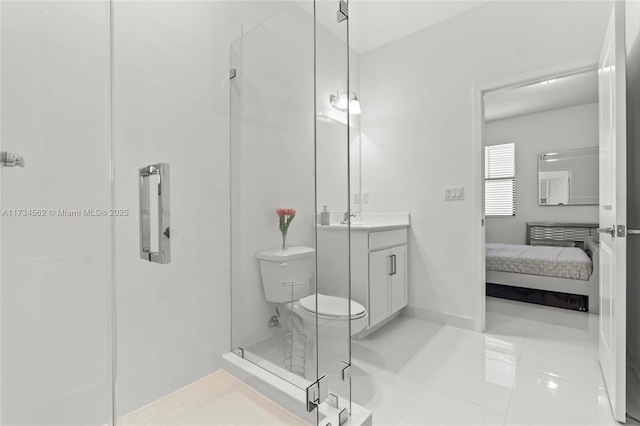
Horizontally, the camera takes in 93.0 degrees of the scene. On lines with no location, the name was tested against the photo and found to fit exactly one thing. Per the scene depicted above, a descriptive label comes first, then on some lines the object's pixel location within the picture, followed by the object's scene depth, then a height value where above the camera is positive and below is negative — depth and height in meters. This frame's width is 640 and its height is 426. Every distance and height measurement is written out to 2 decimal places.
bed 2.82 -0.58
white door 1.34 -0.03
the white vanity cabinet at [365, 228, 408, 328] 2.20 -0.49
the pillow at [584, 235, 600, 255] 2.98 -0.36
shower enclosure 1.04 +0.08
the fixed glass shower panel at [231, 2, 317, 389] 1.28 +0.10
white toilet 1.26 -0.34
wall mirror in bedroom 4.25 +0.48
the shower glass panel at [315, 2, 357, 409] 1.25 +0.07
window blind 4.86 +0.50
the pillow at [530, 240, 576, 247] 4.29 -0.48
